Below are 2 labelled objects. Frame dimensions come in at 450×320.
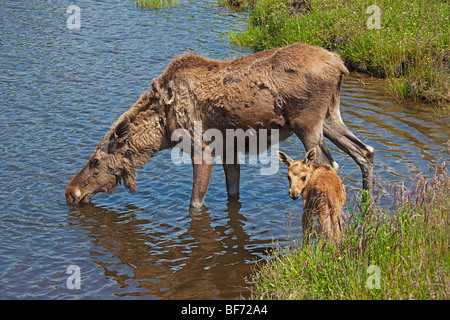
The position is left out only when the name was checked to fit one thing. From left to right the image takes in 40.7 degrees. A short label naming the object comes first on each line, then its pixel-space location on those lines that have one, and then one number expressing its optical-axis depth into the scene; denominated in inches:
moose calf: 279.3
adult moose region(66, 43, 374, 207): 327.6
